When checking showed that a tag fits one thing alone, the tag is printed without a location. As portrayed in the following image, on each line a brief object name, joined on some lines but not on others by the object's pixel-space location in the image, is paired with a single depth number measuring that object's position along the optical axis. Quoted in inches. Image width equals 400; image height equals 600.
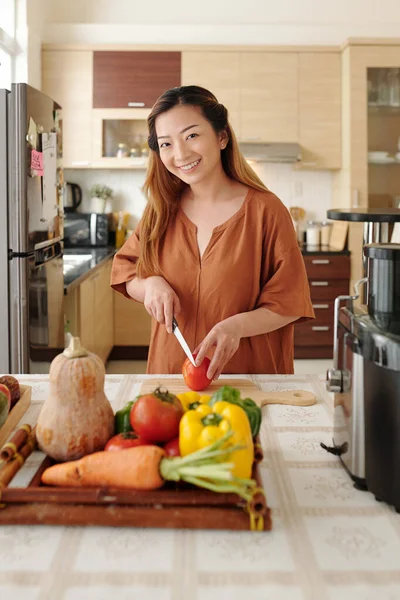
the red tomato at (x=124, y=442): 40.8
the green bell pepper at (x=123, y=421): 44.0
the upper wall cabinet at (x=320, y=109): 206.4
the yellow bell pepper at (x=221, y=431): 38.2
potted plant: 217.9
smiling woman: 71.8
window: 183.0
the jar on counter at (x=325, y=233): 217.6
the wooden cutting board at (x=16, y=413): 50.0
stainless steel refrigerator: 117.3
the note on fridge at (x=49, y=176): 128.0
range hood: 205.3
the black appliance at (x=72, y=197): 221.5
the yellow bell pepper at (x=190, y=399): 44.7
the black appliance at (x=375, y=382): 39.6
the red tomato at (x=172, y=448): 40.2
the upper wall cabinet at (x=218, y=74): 204.8
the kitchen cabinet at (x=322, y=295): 204.7
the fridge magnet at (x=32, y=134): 118.9
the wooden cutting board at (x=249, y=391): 59.6
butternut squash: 42.1
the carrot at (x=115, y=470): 38.4
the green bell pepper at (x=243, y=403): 42.1
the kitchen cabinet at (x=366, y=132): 200.5
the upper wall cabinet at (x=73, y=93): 205.2
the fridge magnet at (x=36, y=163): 121.0
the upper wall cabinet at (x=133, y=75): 204.2
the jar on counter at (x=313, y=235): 215.9
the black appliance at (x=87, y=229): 208.4
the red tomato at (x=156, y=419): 40.9
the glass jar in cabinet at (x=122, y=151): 208.7
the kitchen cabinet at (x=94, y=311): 150.5
